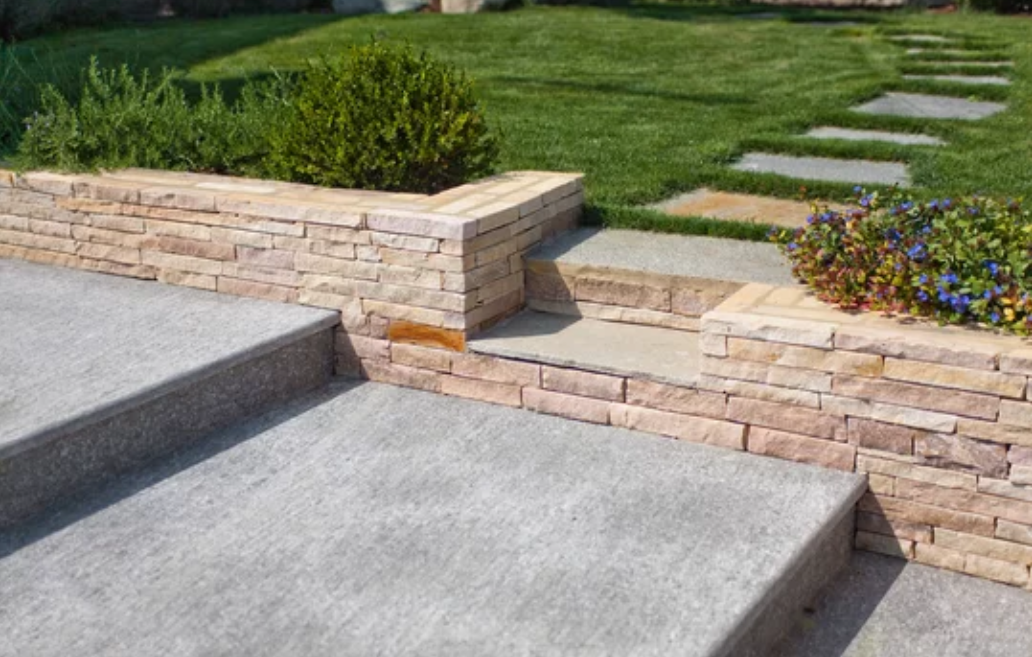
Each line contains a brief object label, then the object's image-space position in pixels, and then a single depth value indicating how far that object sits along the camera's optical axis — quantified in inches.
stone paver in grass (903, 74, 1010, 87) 309.6
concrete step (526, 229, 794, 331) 159.3
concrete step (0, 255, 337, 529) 132.9
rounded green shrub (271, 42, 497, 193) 178.7
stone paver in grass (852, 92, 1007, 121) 273.7
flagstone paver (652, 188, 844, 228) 193.6
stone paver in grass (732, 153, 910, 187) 216.2
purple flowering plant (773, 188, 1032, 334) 130.3
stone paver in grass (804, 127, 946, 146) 246.2
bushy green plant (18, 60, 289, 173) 199.3
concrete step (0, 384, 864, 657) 108.2
